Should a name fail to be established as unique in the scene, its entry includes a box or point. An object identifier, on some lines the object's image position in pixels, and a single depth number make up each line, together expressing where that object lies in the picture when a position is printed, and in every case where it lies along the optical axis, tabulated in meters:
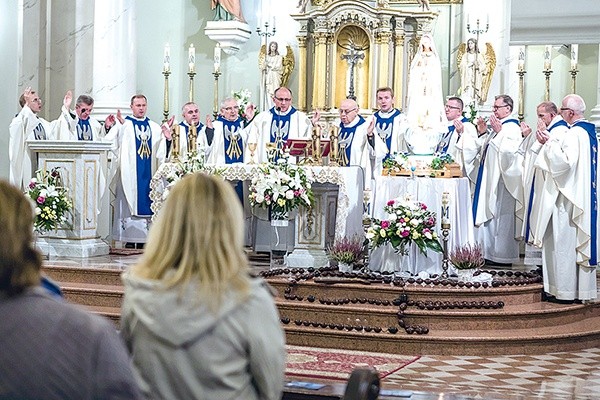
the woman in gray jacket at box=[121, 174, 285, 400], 2.64
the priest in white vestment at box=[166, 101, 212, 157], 11.84
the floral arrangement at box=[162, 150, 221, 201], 10.47
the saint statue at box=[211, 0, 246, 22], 14.32
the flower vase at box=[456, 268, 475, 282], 9.07
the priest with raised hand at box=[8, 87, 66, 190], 11.88
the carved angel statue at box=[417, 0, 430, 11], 13.05
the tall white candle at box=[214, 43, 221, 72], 13.34
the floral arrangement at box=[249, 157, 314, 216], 9.62
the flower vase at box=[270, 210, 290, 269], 9.78
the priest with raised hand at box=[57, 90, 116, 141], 11.92
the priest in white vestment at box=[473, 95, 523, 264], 10.94
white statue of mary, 10.02
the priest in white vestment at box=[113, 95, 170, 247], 12.02
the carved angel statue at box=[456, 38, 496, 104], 12.83
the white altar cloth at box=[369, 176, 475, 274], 9.46
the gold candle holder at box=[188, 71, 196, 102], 12.91
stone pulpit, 10.67
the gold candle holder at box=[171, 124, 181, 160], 10.99
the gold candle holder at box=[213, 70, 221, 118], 13.34
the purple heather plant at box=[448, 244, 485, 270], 9.09
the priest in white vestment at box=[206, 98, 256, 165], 11.70
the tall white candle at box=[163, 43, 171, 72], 12.84
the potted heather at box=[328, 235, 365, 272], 9.45
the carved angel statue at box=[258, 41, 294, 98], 13.77
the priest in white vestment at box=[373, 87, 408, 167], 11.03
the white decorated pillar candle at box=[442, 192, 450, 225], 9.25
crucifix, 13.34
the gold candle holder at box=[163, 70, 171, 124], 12.70
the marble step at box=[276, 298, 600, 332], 8.47
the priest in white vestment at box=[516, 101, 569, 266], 9.34
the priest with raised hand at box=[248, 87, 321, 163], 11.24
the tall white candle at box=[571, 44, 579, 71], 12.42
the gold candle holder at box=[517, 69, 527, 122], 11.94
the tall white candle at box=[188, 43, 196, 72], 12.98
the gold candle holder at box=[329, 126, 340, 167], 10.29
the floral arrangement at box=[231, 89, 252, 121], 12.48
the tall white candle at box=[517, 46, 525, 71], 12.02
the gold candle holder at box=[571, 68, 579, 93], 12.38
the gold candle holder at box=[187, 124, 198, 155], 10.89
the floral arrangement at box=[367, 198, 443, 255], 9.05
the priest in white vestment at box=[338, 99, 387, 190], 10.86
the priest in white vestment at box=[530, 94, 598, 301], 9.05
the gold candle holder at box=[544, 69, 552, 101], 12.18
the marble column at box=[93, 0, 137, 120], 13.65
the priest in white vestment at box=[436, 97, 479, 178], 10.88
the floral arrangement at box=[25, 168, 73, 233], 10.38
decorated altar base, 9.86
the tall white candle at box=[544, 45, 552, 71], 12.22
